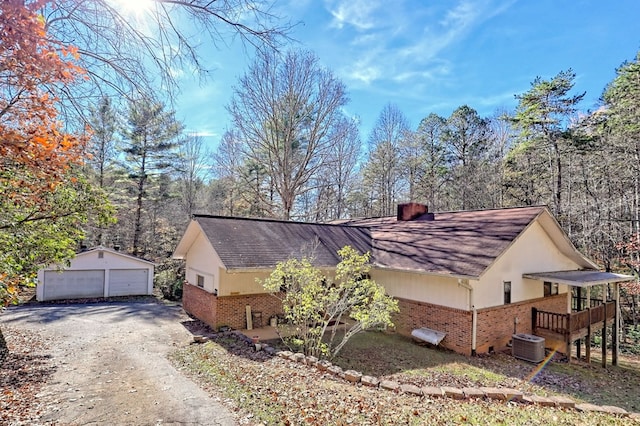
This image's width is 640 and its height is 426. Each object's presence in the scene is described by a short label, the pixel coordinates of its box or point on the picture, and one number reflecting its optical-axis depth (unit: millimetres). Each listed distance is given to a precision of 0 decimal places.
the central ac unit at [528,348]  10609
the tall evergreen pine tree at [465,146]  27134
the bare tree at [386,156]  28266
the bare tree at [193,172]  29797
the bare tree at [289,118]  21281
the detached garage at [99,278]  18703
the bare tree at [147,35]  4352
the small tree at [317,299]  8648
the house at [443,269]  11062
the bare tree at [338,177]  24484
